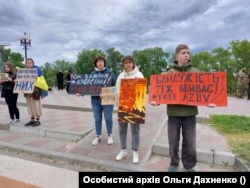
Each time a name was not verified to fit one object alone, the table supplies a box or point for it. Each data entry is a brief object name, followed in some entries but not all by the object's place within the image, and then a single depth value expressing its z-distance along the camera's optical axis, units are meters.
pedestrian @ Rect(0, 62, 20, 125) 4.56
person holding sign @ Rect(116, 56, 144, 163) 3.01
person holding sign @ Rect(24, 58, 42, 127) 4.48
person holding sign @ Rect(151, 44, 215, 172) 2.54
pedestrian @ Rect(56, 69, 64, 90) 14.72
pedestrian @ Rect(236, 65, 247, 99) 10.88
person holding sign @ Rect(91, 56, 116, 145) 3.50
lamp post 14.92
